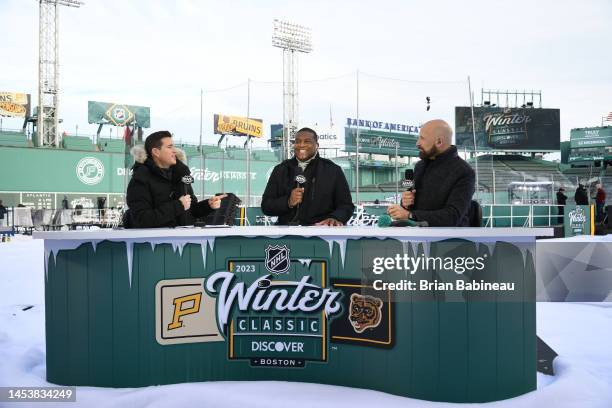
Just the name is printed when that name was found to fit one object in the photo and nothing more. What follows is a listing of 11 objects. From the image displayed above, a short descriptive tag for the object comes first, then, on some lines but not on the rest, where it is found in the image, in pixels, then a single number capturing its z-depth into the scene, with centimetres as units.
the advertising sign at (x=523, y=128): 4214
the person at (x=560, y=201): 1598
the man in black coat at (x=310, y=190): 373
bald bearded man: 305
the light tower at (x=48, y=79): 2900
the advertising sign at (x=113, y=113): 3450
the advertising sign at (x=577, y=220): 1505
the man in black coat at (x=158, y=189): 321
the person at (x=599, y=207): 1602
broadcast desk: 289
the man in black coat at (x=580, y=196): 1661
